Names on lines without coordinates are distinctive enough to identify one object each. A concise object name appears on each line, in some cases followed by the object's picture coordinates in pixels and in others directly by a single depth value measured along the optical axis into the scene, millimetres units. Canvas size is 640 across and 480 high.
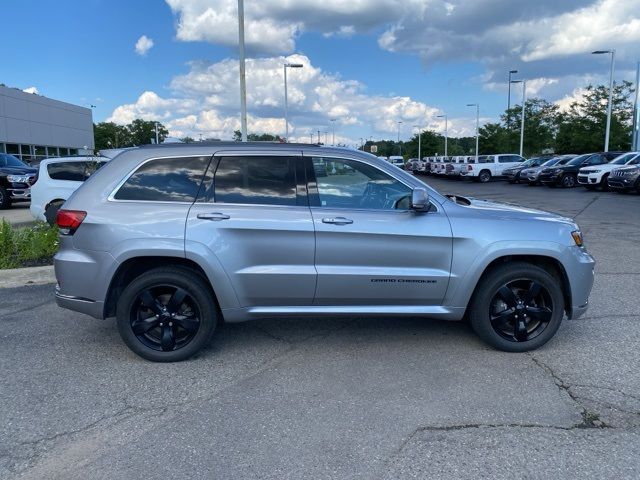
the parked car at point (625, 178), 20750
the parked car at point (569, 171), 27131
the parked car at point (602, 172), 23422
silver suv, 4051
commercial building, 40562
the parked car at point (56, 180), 10531
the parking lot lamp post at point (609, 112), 34469
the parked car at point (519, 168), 32562
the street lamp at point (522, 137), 47669
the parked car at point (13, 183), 16156
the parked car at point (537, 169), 29609
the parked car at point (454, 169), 38062
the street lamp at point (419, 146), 91275
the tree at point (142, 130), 89594
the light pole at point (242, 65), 13570
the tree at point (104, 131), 86562
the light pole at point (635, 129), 40562
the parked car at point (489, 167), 36406
